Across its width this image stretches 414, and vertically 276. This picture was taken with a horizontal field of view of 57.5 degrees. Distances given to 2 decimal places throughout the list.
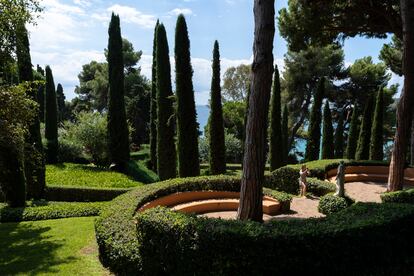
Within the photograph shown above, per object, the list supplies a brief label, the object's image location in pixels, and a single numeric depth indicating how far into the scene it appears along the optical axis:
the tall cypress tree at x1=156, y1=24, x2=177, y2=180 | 21.25
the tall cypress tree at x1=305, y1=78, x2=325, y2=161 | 28.17
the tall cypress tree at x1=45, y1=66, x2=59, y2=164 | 26.96
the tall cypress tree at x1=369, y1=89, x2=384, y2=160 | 26.08
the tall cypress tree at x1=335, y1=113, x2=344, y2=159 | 31.23
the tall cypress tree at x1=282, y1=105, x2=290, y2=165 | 31.30
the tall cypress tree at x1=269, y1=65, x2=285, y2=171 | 25.41
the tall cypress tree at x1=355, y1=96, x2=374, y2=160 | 27.28
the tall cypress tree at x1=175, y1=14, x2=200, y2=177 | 19.00
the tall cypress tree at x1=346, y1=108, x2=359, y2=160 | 29.88
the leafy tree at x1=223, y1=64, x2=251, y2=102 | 51.97
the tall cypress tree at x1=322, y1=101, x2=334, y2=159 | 29.25
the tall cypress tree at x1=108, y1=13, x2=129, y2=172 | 25.44
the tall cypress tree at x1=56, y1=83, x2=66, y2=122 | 51.38
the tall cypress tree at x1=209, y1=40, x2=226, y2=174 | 20.62
